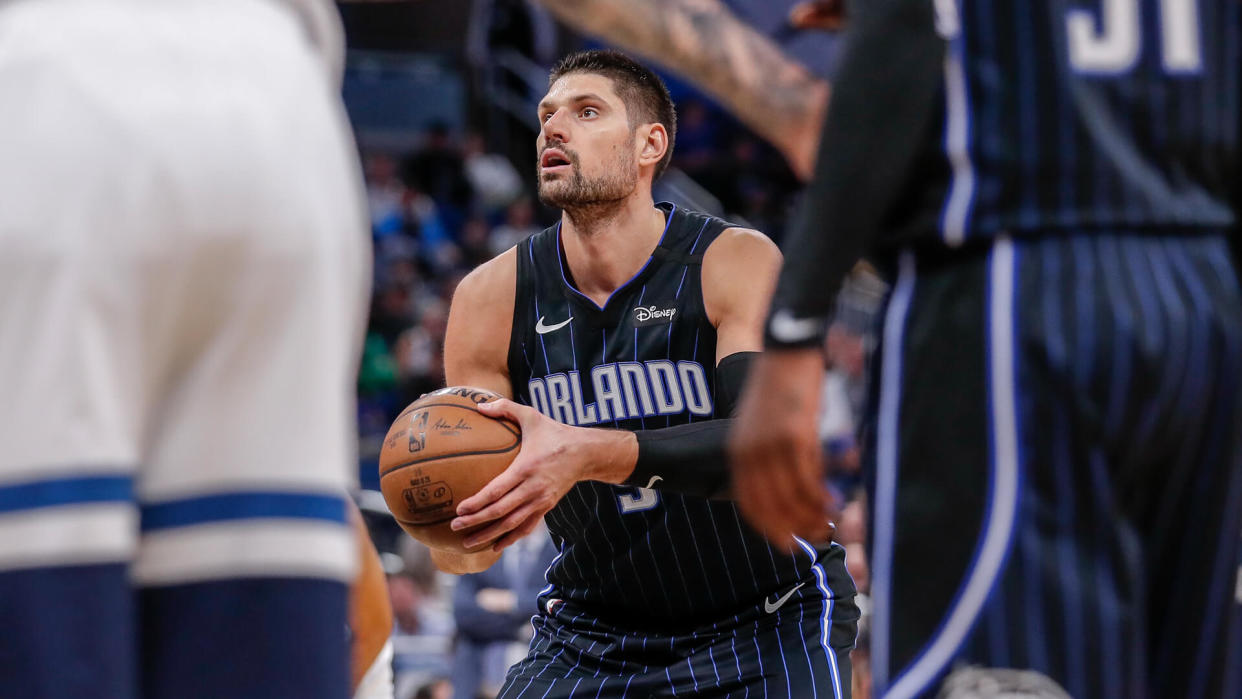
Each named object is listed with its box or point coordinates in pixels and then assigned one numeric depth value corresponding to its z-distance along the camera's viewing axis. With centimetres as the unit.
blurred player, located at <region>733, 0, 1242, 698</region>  404
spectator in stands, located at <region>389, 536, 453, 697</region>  1995
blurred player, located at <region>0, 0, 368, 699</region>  331
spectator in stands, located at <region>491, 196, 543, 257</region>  3284
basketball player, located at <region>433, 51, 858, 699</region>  733
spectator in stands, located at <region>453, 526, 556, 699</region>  1623
